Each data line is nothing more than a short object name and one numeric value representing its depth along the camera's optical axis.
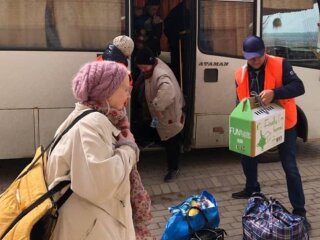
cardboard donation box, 2.84
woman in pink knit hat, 1.62
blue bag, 2.72
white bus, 3.87
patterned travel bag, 2.70
